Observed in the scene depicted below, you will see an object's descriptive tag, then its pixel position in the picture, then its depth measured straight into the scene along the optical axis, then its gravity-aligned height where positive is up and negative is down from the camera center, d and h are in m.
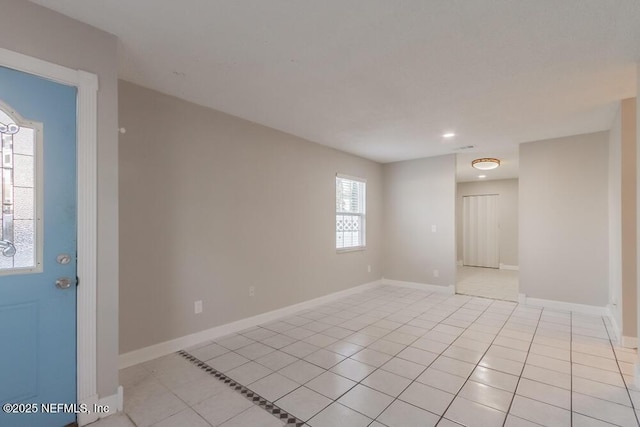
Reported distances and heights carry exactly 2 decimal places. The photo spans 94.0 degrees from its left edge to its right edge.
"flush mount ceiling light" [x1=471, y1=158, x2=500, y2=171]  5.21 +0.91
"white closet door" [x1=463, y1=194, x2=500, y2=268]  8.30 -0.47
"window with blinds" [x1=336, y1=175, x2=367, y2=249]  5.16 +0.07
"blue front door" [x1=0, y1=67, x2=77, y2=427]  1.65 -0.20
